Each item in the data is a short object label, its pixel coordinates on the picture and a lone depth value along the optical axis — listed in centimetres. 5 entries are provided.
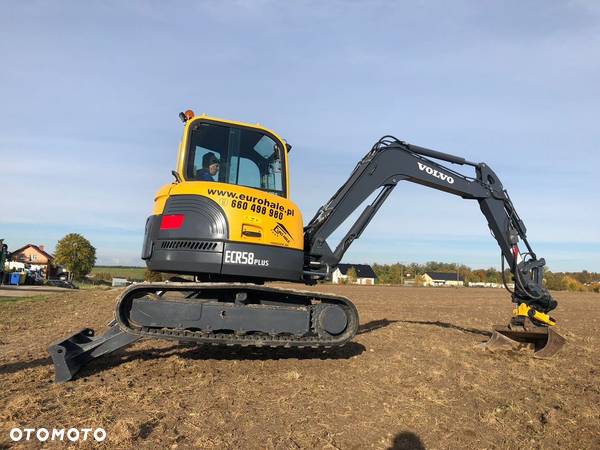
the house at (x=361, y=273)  10350
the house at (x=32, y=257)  7543
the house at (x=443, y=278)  11569
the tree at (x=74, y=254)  6662
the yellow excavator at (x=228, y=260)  702
